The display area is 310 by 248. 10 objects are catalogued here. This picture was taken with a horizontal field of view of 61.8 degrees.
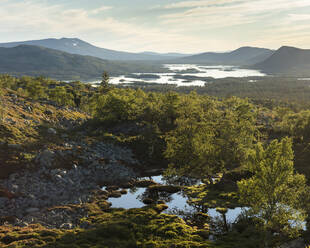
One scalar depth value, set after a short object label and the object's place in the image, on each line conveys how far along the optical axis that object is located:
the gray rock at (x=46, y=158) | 55.59
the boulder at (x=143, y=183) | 60.63
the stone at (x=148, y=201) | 52.26
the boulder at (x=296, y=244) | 34.91
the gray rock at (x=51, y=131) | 71.68
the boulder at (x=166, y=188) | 58.66
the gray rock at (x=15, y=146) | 56.44
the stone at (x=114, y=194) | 54.00
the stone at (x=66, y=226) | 40.25
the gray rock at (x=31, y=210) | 43.69
